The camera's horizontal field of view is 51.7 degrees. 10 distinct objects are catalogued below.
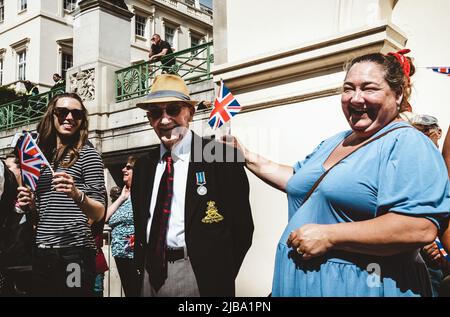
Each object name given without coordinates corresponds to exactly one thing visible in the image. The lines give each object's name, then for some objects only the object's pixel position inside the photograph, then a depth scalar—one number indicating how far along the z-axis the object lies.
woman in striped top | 3.10
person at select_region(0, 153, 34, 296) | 4.05
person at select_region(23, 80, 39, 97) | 16.06
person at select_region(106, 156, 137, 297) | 5.04
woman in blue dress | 1.85
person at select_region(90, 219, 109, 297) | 4.68
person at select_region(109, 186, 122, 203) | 7.54
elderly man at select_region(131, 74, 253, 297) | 2.79
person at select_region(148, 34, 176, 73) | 11.53
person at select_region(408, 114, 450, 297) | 2.85
